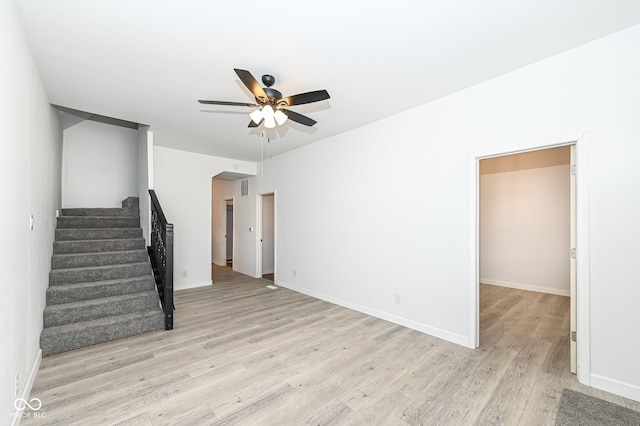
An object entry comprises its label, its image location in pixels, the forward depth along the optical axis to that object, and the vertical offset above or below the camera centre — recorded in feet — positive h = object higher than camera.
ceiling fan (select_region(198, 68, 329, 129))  7.70 +3.46
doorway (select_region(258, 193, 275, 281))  21.39 -1.96
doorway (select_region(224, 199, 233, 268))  27.79 -2.11
